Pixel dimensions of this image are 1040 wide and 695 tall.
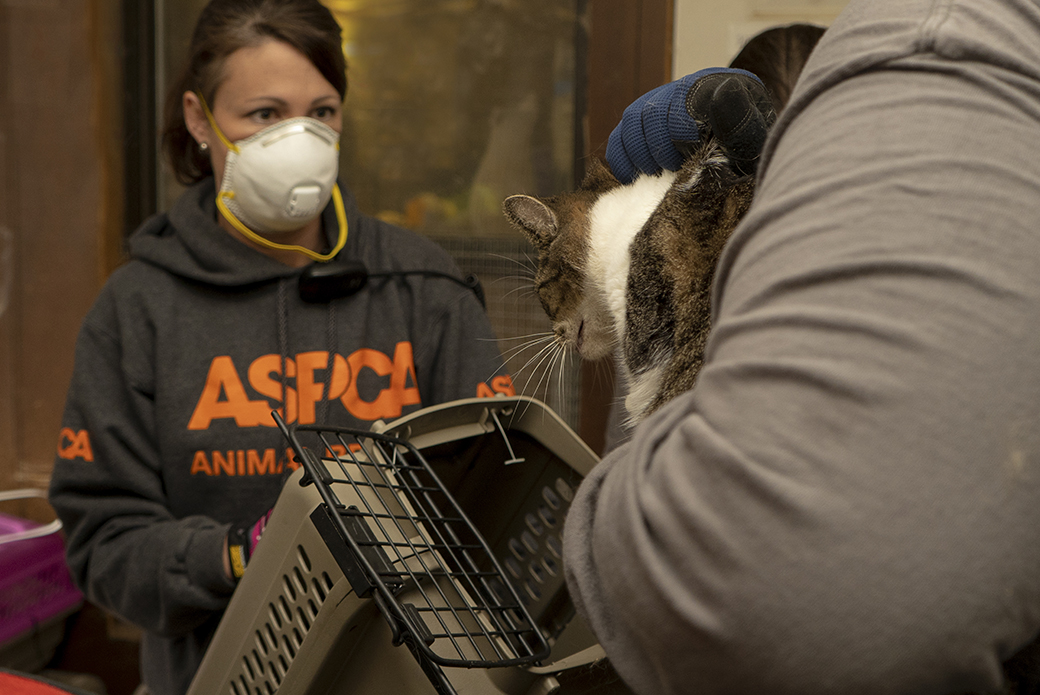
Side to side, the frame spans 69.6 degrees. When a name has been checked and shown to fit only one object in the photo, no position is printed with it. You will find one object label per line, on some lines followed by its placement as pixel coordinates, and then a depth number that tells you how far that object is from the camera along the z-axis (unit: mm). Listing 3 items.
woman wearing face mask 1311
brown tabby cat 688
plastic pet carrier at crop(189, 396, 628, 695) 670
